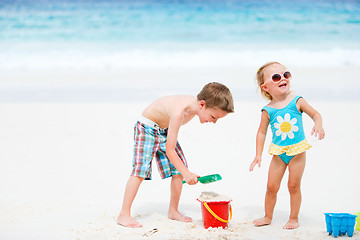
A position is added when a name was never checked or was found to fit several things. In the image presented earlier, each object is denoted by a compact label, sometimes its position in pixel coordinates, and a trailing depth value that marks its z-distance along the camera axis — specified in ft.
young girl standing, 10.92
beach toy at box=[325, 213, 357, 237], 9.91
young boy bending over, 10.64
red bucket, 10.73
